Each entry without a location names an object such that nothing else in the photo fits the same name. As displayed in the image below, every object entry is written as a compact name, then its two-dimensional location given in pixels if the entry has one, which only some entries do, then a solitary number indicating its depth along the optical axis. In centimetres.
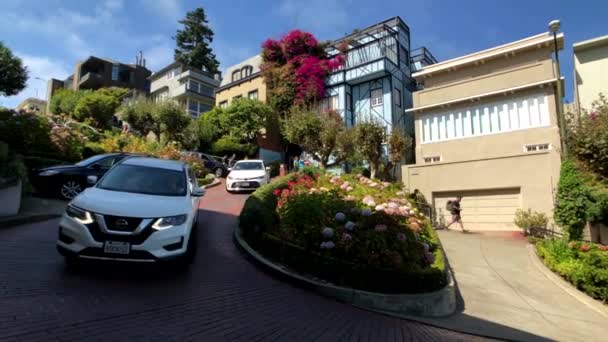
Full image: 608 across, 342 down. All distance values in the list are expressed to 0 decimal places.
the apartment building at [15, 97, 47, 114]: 6022
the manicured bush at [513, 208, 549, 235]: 1393
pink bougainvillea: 2725
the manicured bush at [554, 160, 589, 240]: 1245
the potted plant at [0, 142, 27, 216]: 792
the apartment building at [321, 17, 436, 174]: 2473
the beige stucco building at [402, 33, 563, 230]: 1512
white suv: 438
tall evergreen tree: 5208
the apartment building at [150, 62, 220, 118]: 3772
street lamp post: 1382
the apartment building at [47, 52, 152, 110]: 4991
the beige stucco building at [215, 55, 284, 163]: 2861
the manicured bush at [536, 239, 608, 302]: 790
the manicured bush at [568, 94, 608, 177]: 1247
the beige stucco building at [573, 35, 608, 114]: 1797
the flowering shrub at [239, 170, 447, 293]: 591
